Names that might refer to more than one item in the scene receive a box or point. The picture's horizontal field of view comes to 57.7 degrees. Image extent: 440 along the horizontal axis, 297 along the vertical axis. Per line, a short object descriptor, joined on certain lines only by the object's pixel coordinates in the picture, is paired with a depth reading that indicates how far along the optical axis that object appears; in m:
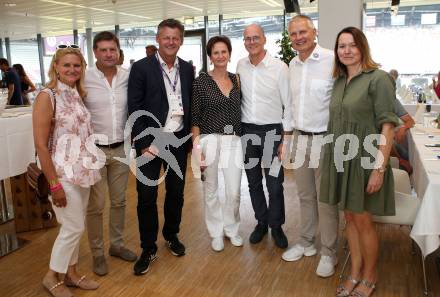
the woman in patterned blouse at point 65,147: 2.31
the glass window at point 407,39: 9.16
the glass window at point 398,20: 9.32
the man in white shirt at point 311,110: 2.71
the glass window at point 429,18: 9.11
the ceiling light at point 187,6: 9.48
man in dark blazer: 2.75
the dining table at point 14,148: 3.06
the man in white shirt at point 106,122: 2.68
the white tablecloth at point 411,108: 6.06
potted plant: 6.70
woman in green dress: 2.27
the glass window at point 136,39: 13.09
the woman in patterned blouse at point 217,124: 2.96
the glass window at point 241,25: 10.51
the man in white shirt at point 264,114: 2.99
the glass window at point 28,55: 15.66
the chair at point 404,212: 2.59
